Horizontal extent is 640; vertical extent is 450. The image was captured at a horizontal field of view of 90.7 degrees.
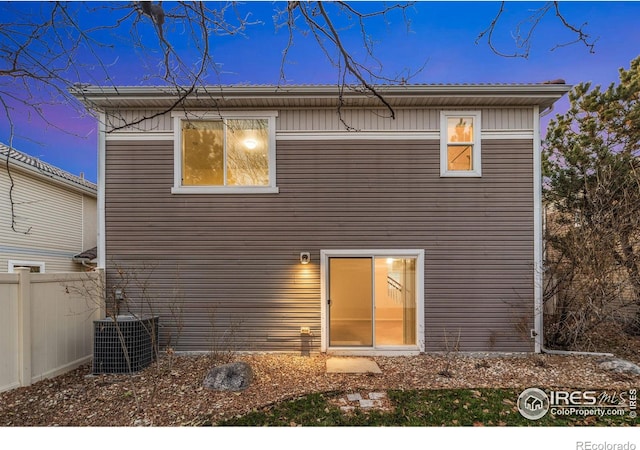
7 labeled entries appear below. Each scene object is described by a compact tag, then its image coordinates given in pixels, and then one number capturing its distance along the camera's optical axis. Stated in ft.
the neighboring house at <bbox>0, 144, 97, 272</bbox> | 27.27
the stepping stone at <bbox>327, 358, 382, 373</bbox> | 16.21
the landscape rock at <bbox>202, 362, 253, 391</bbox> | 13.91
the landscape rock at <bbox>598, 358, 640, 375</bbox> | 15.98
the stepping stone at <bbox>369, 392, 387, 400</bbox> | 13.12
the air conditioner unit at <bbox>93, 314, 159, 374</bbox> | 15.93
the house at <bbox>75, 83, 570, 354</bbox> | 18.72
